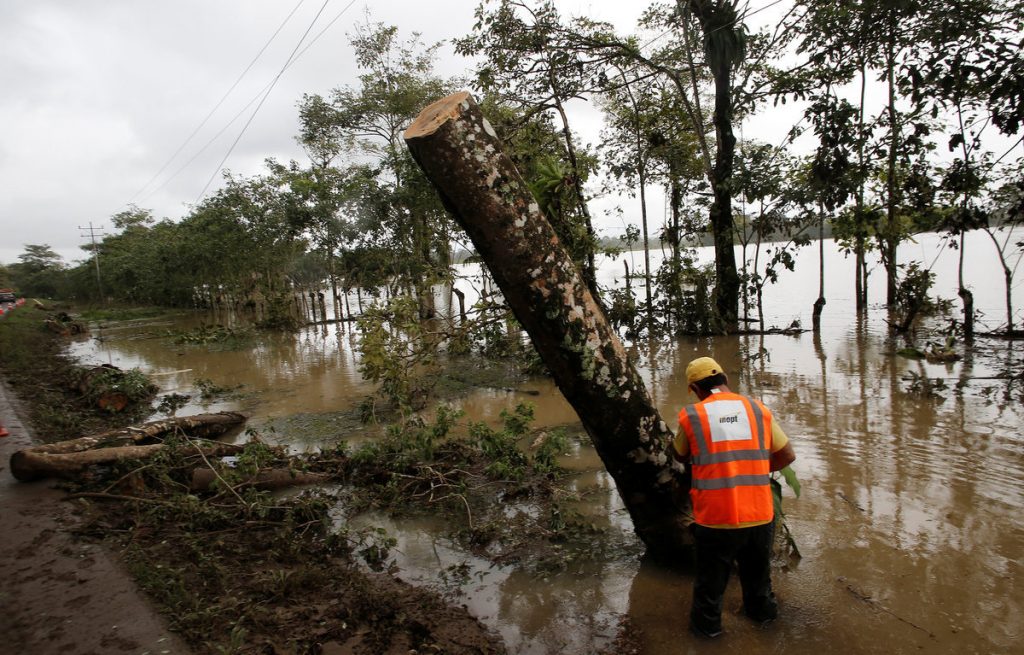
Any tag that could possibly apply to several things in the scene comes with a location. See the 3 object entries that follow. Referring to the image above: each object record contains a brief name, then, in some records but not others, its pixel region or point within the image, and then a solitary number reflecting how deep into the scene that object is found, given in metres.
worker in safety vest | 2.91
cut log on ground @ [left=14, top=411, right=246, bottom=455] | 5.61
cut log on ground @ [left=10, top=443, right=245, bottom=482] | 4.86
